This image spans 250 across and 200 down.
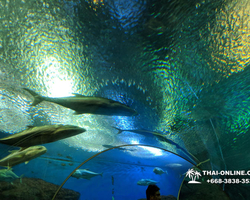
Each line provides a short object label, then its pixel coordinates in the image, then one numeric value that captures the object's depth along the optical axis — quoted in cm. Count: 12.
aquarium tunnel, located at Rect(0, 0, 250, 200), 131
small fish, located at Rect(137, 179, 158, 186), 508
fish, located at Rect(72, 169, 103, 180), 369
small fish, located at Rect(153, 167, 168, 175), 490
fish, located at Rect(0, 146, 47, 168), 196
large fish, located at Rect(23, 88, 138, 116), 148
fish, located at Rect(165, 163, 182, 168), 440
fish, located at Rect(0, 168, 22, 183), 280
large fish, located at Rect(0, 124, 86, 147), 141
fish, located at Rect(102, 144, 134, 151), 368
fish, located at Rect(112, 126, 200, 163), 299
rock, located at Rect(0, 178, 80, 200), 304
